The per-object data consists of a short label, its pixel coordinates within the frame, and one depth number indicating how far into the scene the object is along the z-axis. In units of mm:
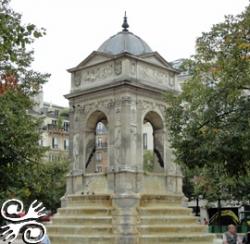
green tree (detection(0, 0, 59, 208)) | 17141
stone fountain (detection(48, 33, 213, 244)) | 19156
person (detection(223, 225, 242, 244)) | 15281
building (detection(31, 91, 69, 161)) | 70450
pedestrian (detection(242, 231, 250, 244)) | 17891
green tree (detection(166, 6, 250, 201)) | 15836
